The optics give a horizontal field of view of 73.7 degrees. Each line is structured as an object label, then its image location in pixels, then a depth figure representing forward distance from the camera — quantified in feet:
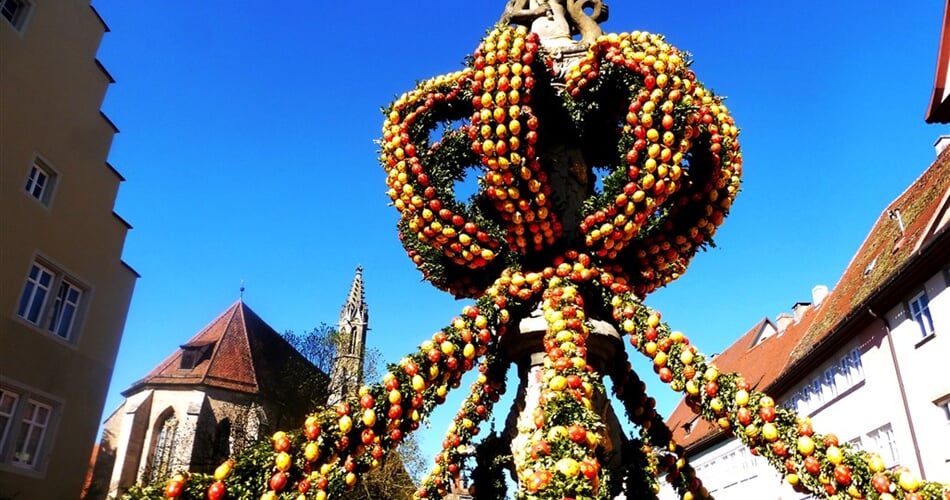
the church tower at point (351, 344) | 99.19
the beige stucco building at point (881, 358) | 39.73
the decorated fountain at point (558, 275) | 11.78
